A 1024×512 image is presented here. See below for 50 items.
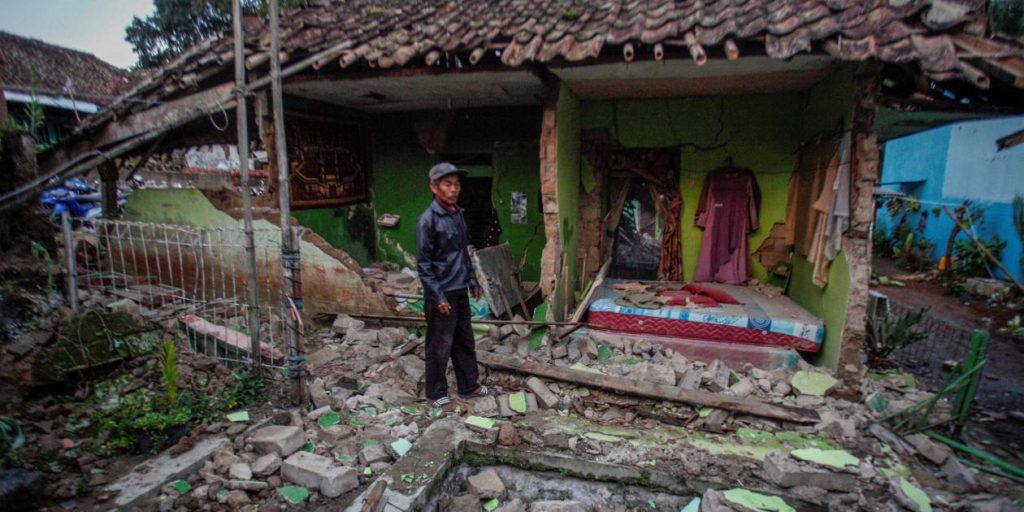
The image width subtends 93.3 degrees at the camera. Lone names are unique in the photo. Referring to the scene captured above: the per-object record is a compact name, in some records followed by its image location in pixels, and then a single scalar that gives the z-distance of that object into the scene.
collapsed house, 4.87
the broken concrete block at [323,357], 5.58
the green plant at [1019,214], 9.23
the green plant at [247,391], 4.36
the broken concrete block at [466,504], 3.47
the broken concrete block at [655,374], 5.05
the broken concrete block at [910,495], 3.38
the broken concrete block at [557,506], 3.38
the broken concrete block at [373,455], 3.72
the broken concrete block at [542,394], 4.79
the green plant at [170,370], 3.97
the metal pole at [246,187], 4.21
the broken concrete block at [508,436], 4.11
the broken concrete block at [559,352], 5.74
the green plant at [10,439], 3.22
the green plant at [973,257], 10.28
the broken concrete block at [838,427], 4.28
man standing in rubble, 4.32
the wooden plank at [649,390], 4.45
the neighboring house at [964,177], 9.98
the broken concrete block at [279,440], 3.70
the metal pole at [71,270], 4.84
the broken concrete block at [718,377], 4.91
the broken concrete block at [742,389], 4.90
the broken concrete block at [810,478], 3.59
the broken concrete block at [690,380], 4.89
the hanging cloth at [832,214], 5.13
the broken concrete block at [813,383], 4.98
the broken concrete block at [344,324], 6.40
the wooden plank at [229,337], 4.89
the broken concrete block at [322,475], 3.35
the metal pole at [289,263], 4.12
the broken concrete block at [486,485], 3.68
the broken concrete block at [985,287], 9.43
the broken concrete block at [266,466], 3.47
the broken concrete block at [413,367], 5.20
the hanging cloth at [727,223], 7.42
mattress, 5.64
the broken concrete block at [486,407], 4.57
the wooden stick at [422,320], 6.00
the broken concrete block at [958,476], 3.59
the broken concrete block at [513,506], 3.45
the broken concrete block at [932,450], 3.85
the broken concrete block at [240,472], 3.42
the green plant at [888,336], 5.83
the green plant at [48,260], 5.09
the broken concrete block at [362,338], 6.12
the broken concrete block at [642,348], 5.84
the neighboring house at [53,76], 12.74
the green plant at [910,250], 12.29
